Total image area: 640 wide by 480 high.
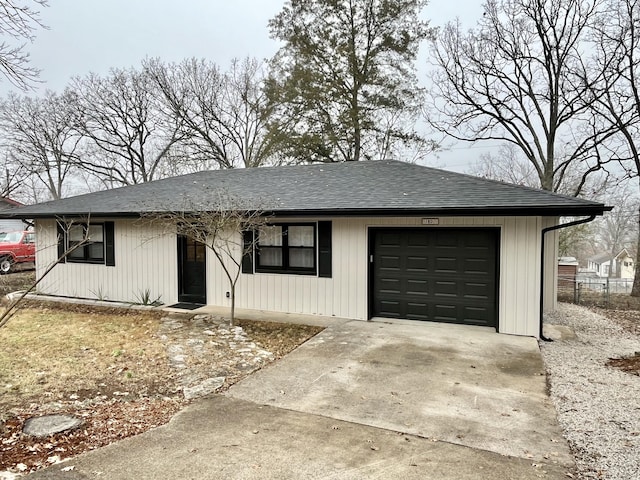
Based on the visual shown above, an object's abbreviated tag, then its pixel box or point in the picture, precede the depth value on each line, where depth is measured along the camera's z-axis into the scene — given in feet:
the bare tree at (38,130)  74.64
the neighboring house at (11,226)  56.29
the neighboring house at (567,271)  46.07
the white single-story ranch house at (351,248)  22.72
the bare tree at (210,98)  75.15
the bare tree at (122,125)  75.20
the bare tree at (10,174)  72.49
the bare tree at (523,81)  46.78
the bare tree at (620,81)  41.68
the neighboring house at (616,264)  127.16
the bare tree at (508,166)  75.41
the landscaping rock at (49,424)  11.34
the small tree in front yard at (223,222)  23.73
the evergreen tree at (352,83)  58.90
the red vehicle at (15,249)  51.13
